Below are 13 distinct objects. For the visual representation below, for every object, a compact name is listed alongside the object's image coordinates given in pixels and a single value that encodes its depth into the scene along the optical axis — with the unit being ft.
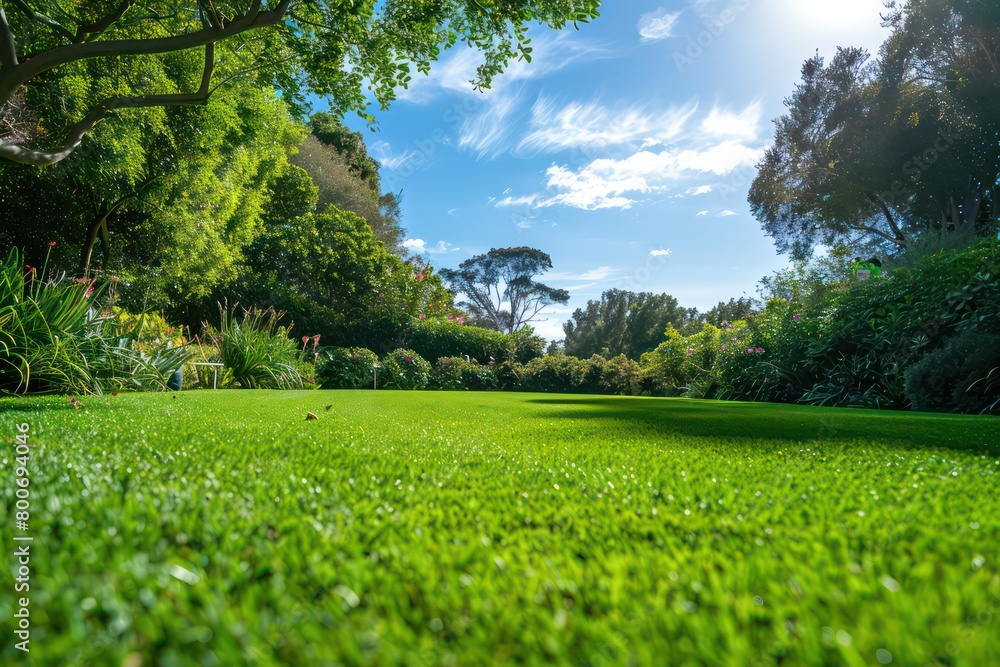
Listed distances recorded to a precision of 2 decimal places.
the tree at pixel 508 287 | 155.63
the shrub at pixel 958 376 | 19.62
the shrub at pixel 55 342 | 16.70
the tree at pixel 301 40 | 17.48
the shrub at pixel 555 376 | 53.47
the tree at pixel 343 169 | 82.28
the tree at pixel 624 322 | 130.82
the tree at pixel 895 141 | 56.03
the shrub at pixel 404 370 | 46.37
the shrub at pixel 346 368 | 43.83
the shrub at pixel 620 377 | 51.16
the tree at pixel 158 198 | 37.06
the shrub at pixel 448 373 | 48.96
